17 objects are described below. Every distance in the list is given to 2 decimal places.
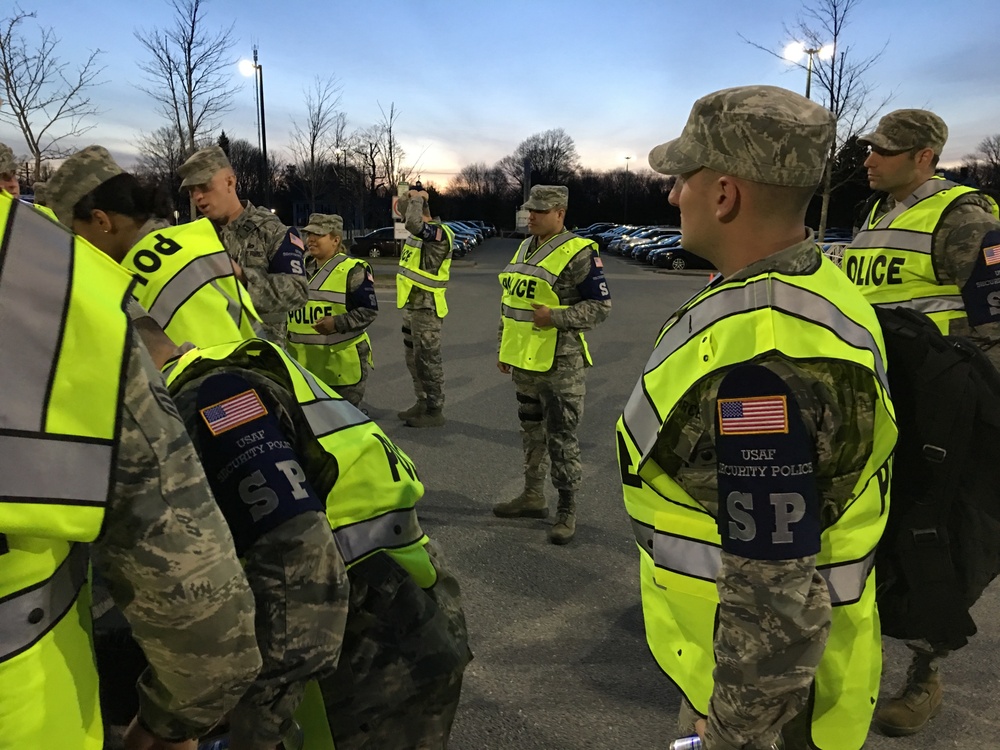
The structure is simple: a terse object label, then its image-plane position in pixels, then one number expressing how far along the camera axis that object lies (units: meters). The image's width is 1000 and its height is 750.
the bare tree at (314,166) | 30.19
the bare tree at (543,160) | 78.94
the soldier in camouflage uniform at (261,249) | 4.48
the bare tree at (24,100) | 13.34
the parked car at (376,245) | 29.66
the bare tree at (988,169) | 47.78
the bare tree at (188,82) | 18.00
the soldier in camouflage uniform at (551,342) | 4.56
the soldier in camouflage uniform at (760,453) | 1.28
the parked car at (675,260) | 27.42
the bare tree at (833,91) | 17.31
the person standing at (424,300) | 7.00
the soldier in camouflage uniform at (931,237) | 3.37
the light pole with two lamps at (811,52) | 17.59
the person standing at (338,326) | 5.60
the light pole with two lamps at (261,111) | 22.10
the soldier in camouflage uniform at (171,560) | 0.96
